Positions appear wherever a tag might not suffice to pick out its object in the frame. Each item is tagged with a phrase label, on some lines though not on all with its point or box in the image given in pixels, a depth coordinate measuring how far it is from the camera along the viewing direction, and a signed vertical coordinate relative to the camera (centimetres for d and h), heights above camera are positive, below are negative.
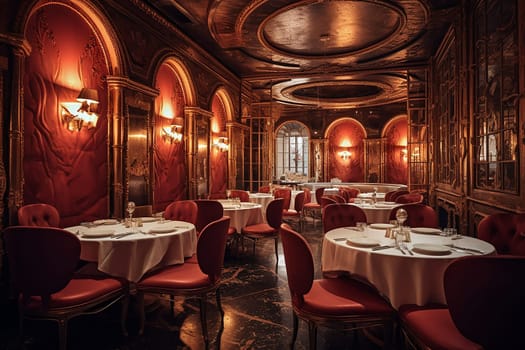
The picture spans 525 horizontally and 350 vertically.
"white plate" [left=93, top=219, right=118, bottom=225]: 327 -43
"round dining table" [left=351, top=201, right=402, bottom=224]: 508 -55
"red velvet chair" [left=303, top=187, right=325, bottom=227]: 803 -65
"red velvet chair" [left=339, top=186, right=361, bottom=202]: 731 -36
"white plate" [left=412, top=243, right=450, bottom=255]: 214 -46
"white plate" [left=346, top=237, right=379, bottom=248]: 232 -45
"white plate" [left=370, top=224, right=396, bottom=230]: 300 -44
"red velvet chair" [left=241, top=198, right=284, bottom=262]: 471 -71
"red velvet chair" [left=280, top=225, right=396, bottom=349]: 208 -78
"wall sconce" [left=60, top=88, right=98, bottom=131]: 369 +73
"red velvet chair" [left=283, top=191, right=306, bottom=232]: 674 -65
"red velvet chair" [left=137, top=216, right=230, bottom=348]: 257 -77
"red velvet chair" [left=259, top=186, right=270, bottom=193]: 816 -29
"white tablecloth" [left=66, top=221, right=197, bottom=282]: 261 -58
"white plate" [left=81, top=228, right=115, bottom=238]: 271 -45
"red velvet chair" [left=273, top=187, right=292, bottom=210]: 698 -37
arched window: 1445 +116
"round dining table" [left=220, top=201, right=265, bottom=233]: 484 -54
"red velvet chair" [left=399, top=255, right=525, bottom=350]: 140 -53
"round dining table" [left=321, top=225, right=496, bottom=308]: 208 -55
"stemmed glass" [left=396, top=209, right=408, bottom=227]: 260 -30
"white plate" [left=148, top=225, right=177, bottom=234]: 291 -45
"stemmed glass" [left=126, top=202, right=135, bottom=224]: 318 -28
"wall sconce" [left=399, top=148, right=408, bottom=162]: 1222 +80
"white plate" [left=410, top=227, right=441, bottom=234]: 285 -45
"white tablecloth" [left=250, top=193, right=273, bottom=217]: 666 -43
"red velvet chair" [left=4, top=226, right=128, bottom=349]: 214 -58
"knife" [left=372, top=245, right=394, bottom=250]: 230 -47
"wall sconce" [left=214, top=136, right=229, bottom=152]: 782 +77
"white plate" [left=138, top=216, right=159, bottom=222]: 348 -43
